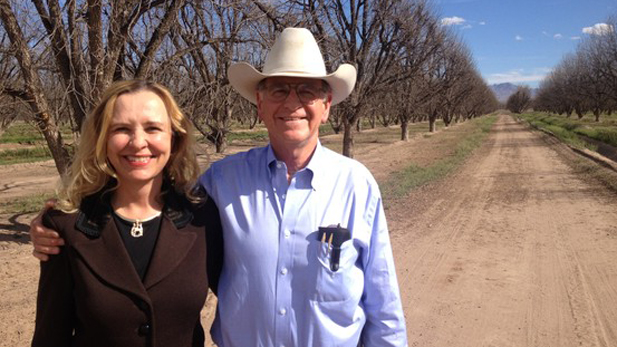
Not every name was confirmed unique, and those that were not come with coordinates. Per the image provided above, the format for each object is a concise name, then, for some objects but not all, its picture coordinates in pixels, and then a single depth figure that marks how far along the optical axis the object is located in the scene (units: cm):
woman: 157
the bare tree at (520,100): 13825
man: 178
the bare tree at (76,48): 442
